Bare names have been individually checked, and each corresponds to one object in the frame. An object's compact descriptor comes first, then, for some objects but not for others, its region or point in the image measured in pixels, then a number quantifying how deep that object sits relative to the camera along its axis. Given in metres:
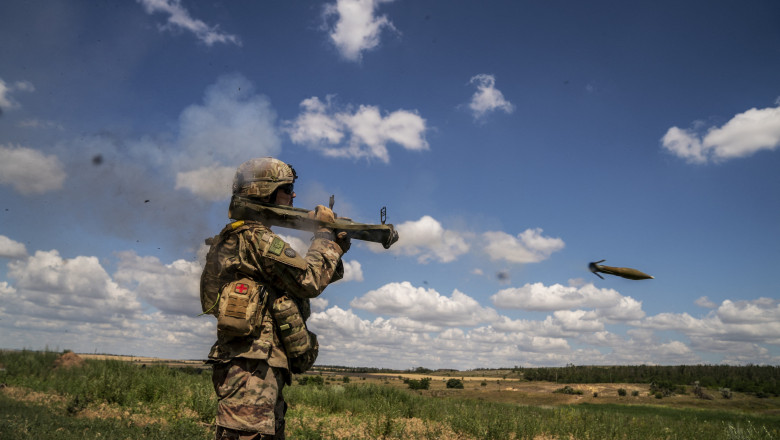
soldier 3.35
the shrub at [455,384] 58.61
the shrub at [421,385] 44.46
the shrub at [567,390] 48.56
